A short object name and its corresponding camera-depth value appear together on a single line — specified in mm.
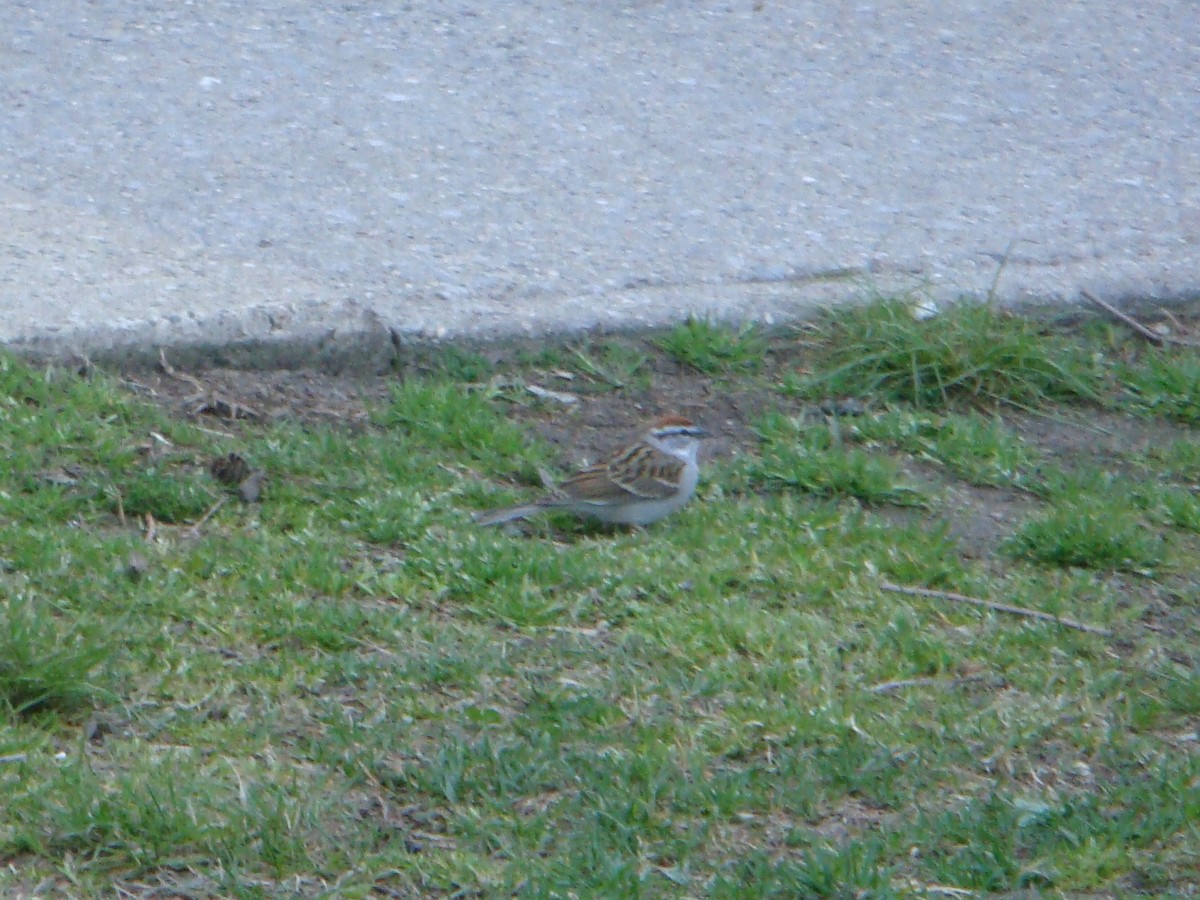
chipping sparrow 11969
